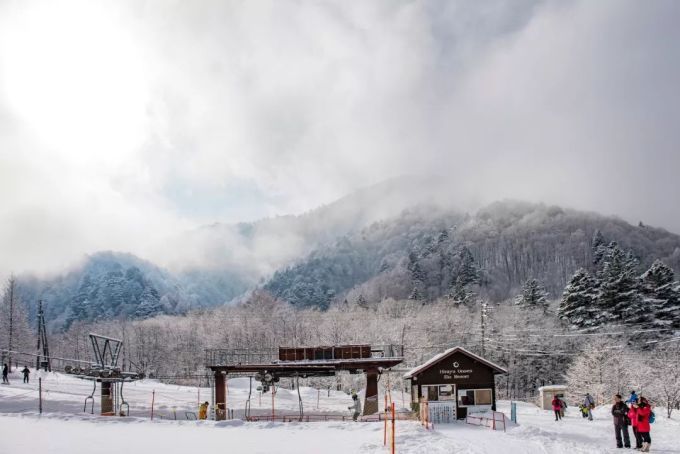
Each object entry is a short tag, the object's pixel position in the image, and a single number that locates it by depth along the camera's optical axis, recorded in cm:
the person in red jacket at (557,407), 3272
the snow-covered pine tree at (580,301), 7619
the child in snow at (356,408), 3309
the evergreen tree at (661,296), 6950
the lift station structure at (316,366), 3816
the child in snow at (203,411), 3405
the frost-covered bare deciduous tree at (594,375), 5688
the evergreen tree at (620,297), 7169
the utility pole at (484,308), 6092
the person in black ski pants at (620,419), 1977
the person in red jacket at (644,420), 1867
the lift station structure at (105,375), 3475
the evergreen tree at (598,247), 14988
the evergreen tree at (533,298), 9059
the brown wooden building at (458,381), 3409
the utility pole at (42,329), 6666
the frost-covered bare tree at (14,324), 7394
